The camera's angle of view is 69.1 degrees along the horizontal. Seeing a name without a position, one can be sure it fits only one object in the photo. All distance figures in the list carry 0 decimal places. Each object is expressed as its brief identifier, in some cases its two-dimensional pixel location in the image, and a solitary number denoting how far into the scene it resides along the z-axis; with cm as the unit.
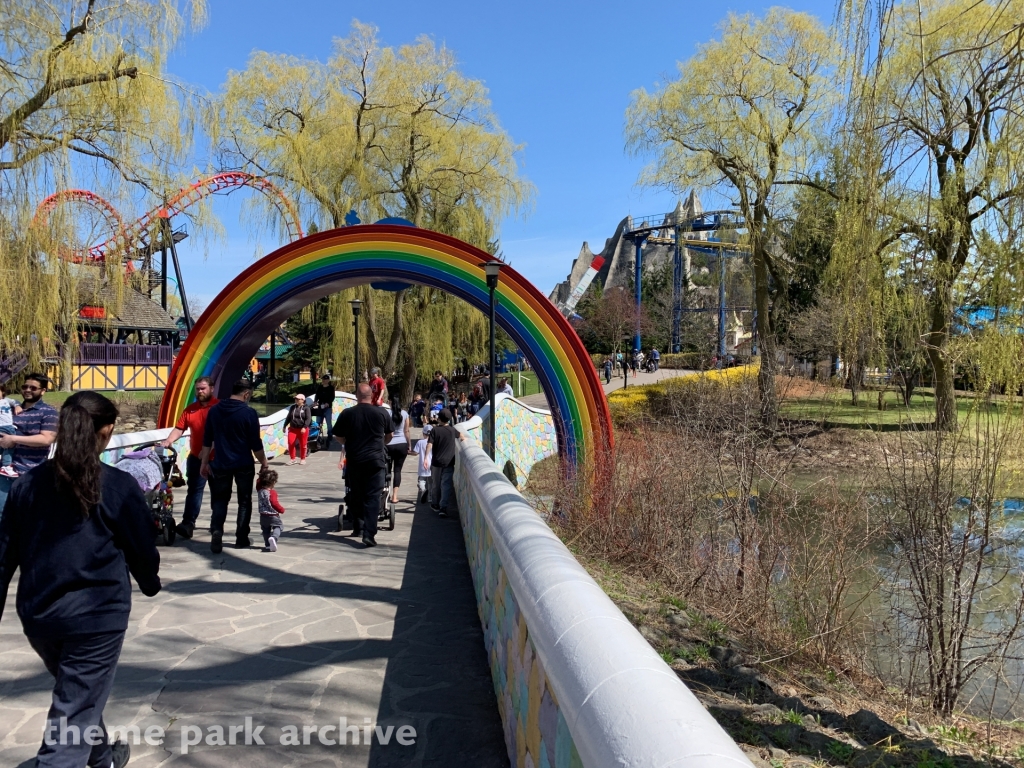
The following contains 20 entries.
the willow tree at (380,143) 2131
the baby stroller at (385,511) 805
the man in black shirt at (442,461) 902
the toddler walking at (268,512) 700
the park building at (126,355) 2833
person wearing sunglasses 577
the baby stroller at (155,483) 660
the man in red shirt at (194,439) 731
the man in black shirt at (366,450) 714
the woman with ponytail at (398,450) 892
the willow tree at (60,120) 1015
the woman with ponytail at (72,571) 265
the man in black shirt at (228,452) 663
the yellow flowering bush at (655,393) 1046
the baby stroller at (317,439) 1617
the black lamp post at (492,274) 1078
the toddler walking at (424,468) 947
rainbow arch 1149
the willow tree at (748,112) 1900
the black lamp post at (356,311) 2034
